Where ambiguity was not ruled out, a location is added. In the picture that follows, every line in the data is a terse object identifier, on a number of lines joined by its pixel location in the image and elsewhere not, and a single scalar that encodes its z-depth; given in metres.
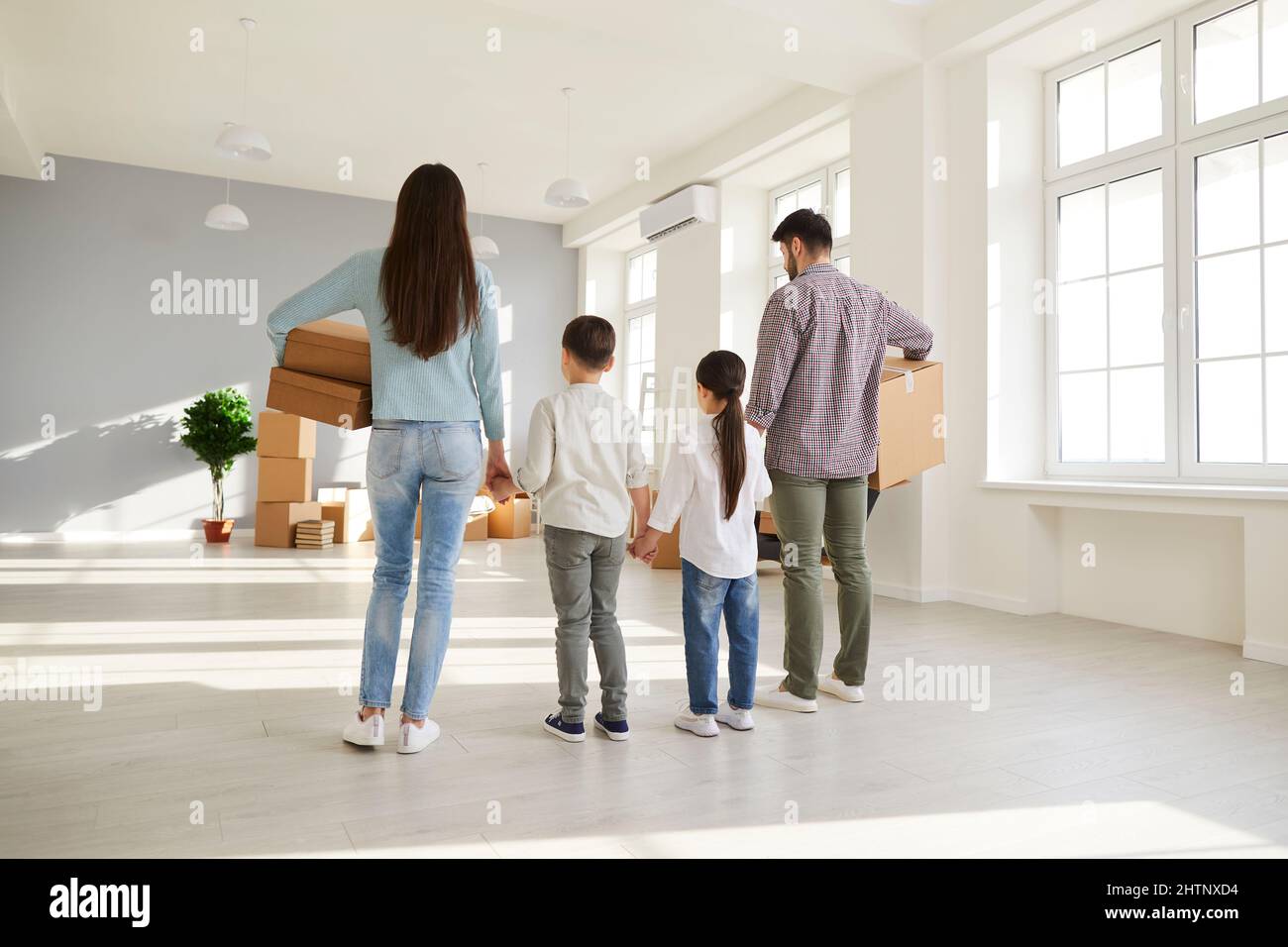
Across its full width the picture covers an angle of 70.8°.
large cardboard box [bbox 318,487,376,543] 7.31
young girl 2.19
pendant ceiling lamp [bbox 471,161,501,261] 6.39
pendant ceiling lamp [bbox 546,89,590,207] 5.73
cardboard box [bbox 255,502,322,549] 6.89
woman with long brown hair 1.97
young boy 2.08
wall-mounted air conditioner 6.63
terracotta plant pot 7.14
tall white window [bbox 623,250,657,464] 8.56
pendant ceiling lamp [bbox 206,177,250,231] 5.93
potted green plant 7.08
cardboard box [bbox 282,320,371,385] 2.09
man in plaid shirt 2.47
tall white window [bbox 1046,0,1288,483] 3.52
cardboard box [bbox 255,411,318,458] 6.98
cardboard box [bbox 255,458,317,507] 7.04
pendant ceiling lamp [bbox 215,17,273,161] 4.79
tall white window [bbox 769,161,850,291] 6.00
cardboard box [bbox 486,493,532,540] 7.93
